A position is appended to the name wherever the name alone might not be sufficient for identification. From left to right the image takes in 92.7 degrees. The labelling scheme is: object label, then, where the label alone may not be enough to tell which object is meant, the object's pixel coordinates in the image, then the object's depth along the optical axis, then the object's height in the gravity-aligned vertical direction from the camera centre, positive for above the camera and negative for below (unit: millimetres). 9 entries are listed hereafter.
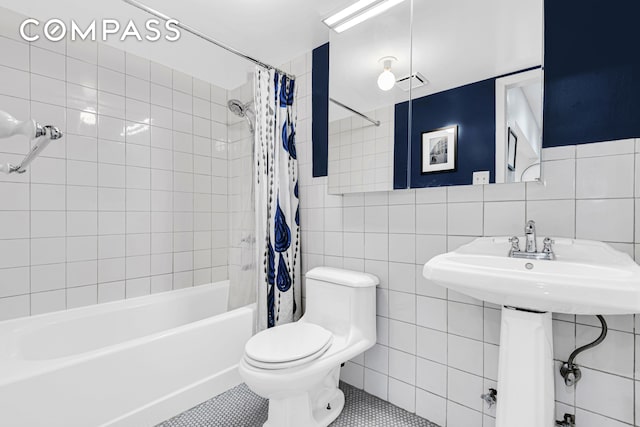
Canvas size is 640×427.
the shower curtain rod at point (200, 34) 1379 +922
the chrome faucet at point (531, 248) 1125 -133
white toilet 1238 -617
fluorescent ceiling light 1606 +1089
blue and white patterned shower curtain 1879 +53
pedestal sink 811 -229
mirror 1246 +560
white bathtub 1195 -740
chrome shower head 2059 +704
